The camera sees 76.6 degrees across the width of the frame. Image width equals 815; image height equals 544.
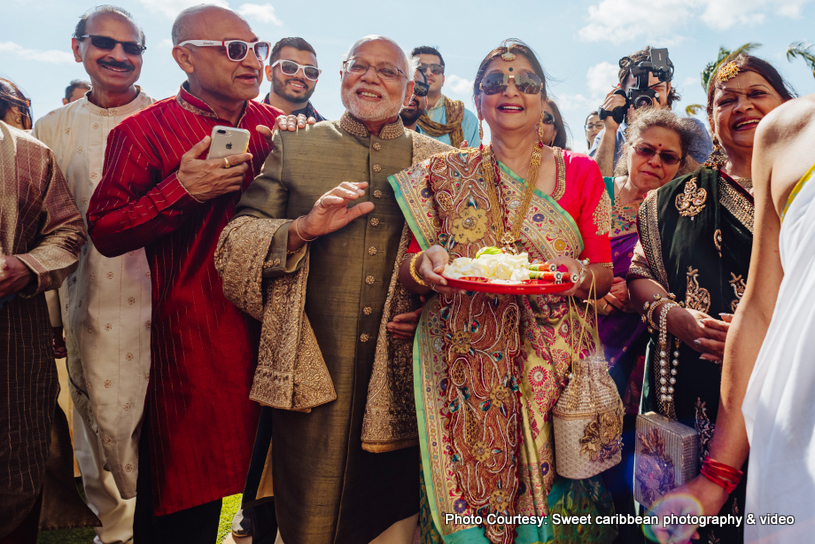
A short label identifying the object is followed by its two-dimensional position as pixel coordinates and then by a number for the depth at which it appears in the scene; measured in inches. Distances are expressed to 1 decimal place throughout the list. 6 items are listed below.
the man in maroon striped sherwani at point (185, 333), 94.9
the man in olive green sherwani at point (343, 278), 88.3
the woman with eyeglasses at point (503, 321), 78.8
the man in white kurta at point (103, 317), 110.5
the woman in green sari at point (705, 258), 79.2
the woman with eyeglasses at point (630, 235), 111.0
